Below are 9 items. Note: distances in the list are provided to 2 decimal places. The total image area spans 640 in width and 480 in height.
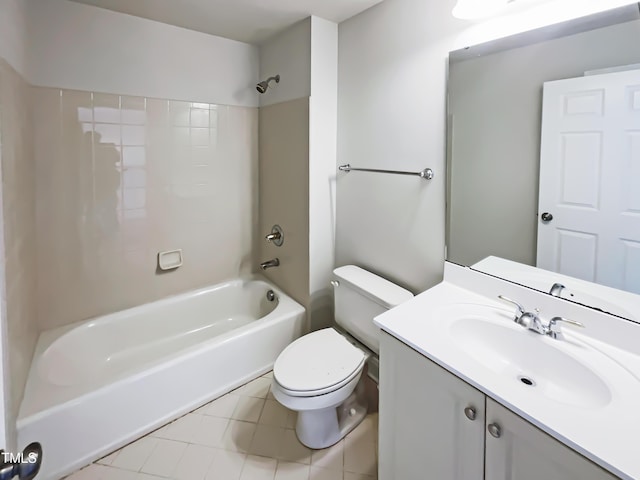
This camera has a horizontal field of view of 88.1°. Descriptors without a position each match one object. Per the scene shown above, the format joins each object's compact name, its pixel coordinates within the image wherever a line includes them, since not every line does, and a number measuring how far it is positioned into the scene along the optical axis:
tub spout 2.58
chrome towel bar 1.63
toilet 1.50
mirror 1.07
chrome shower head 2.28
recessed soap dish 2.37
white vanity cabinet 0.81
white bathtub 1.48
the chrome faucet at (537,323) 1.14
